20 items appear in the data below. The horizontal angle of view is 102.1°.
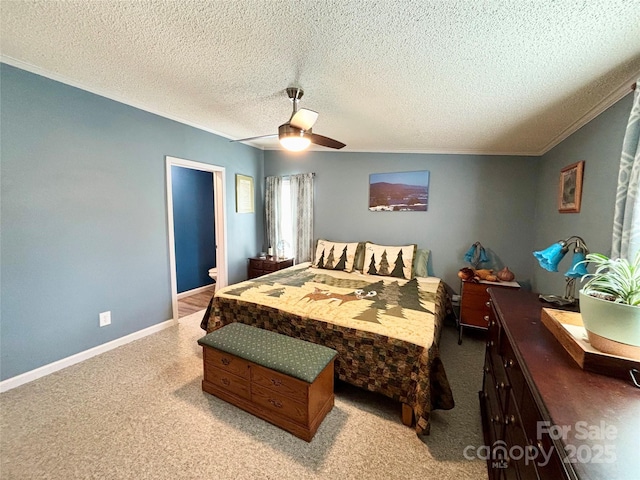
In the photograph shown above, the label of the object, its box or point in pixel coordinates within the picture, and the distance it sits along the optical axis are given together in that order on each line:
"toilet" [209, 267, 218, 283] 4.08
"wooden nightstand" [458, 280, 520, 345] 2.83
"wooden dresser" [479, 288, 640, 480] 0.57
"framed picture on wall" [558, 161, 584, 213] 2.10
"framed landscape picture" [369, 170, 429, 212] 3.60
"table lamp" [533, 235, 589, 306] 1.25
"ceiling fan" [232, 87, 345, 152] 1.97
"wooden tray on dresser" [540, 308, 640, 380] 0.83
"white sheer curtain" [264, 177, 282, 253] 4.42
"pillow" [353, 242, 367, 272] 3.64
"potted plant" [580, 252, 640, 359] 0.83
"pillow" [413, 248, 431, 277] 3.41
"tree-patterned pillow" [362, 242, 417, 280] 3.35
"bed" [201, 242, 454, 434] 1.71
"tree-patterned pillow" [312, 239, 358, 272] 3.63
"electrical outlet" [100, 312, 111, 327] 2.55
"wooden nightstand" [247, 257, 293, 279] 4.06
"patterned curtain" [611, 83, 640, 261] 1.31
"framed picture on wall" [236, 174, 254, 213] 4.04
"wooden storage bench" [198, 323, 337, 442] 1.62
